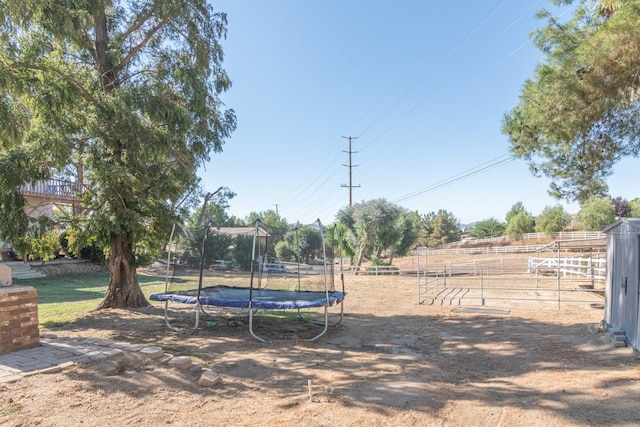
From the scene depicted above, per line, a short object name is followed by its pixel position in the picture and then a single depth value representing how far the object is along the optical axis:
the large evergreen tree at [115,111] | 6.71
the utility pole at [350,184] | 32.14
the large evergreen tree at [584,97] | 4.59
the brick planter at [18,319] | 4.86
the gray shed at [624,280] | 5.56
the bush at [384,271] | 23.11
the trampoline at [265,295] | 6.81
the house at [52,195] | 9.19
